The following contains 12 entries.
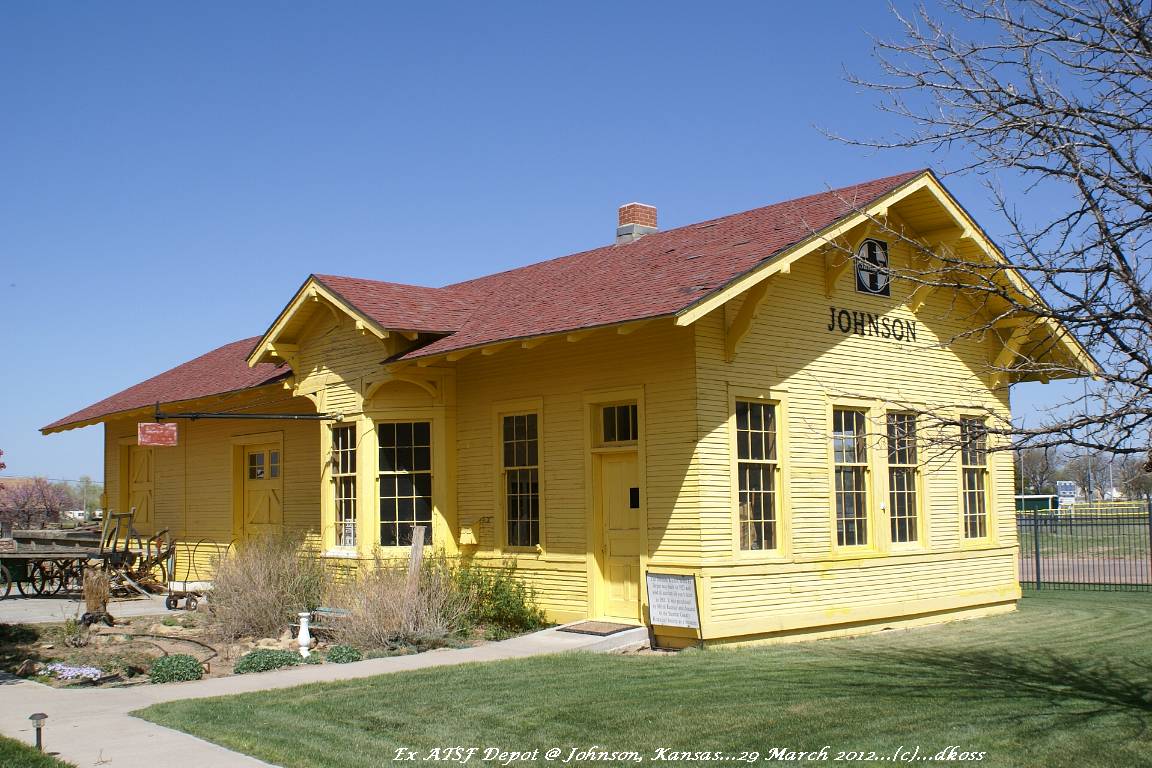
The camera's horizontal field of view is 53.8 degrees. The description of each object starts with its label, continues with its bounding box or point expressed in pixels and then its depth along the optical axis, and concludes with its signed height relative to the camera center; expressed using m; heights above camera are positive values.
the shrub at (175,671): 11.20 -1.75
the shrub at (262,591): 14.24 -1.28
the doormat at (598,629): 13.35 -1.74
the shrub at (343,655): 12.28 -1.80
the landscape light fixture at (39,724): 8.05 -1.61
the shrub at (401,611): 13.20 -1.46
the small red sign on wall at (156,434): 16.80 +0.89
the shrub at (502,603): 14.47 -1.51
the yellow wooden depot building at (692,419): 13.22 +0.82
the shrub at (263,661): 11.71 -1.78
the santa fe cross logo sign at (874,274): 15.27 +2.77
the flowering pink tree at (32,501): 39.22 -0.19
